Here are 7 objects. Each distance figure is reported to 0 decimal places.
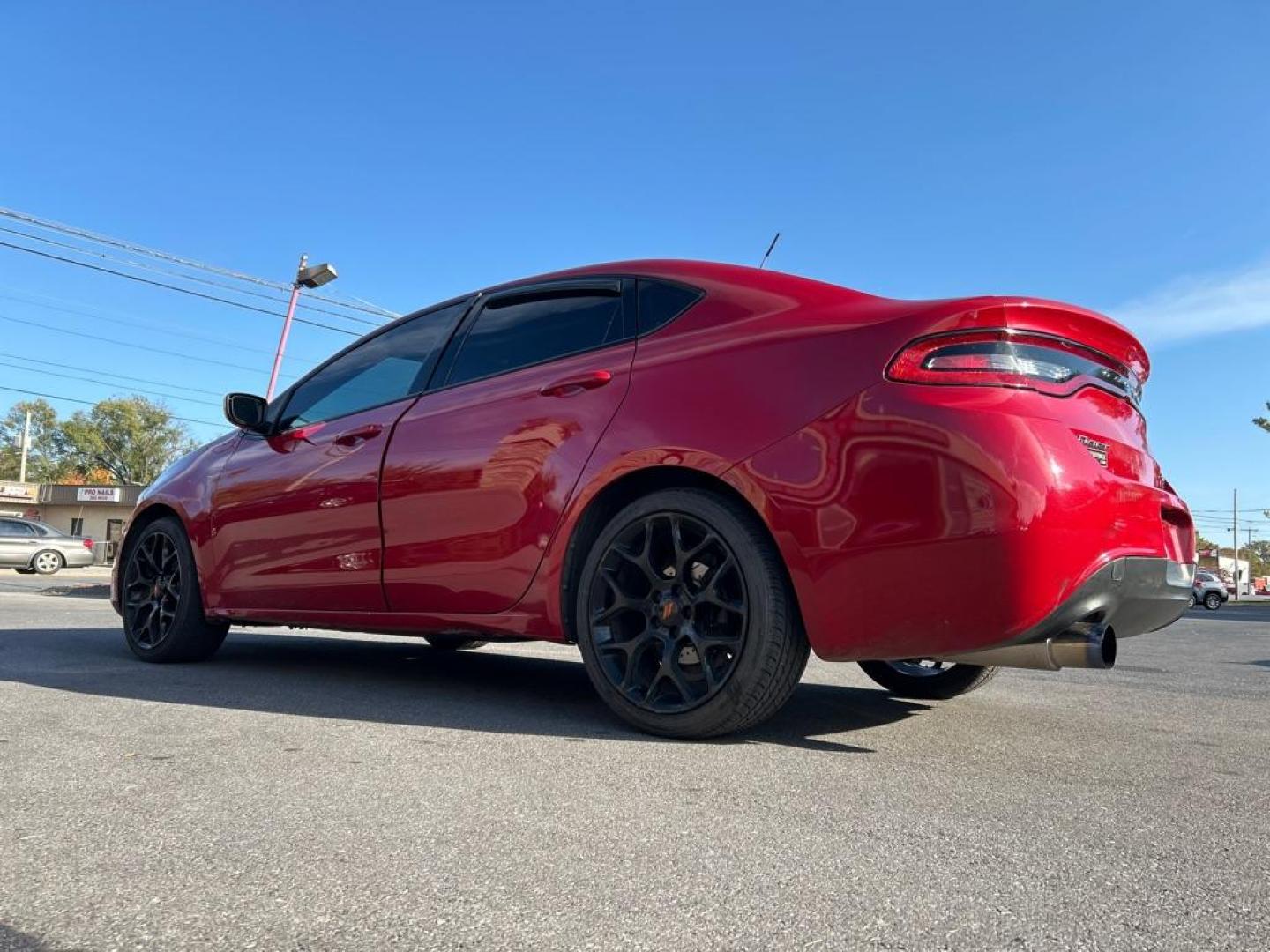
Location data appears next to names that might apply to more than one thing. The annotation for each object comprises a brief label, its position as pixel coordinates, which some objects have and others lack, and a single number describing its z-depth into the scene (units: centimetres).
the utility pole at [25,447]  5863
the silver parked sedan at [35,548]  2311
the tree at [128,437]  6788
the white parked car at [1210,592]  3512
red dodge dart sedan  247
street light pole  2248
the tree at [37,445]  7031
